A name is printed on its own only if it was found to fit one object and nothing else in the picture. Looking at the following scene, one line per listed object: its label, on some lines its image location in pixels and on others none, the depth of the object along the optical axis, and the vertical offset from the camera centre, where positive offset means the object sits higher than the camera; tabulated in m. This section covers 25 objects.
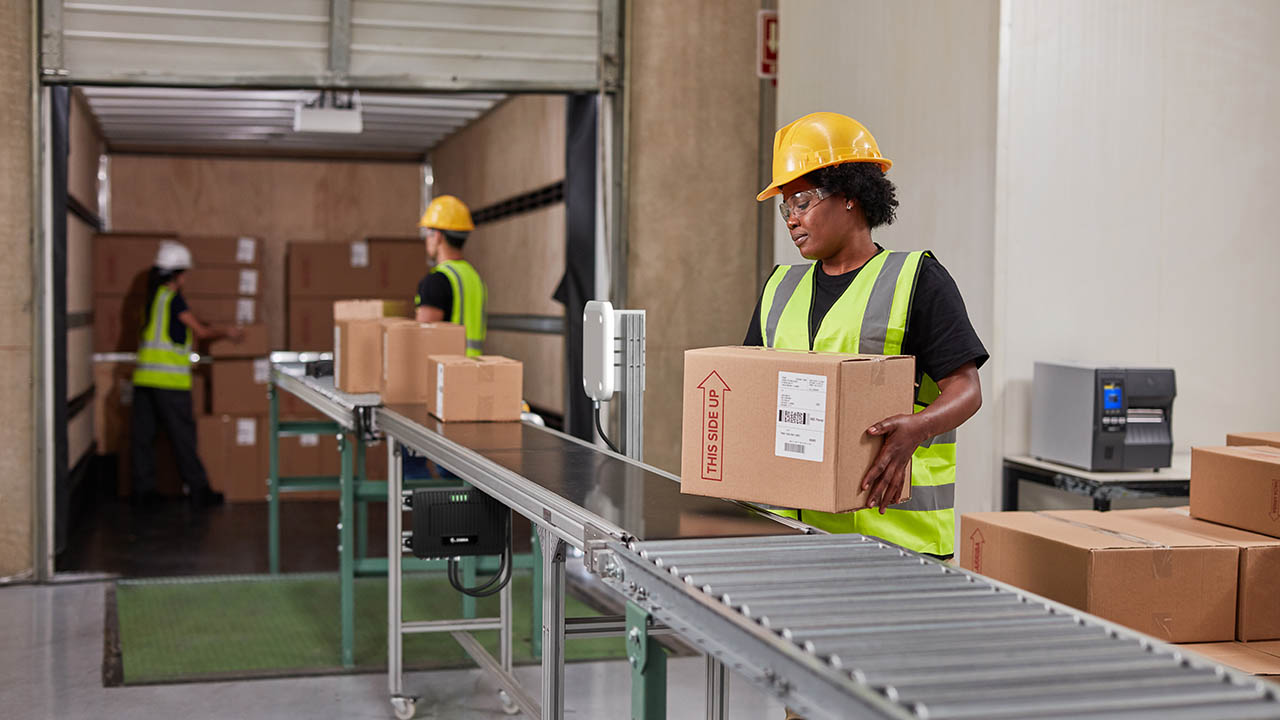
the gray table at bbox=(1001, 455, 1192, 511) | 3.80 -0.50
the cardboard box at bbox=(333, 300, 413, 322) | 6.57 +0.00
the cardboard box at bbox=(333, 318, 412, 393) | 4.91 -0.19
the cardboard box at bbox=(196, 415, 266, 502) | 8.74 -1.06
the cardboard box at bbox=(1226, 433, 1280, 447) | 2.98 -0.29
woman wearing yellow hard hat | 2.43 +0.02
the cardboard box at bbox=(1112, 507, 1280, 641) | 2.52 -0.55
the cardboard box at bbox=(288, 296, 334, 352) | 9.84 -0.12
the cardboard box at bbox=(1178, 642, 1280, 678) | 2.36 -0.65
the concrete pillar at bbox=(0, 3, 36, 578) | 5.66 +0.03
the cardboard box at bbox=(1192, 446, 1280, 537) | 2.64 -0.36
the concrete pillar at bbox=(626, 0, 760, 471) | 6.18 +0.66
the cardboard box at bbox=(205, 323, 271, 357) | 9.05 -0.29
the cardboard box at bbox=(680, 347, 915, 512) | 2.15 -0.18
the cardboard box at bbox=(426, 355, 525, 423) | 4.02 -0.26
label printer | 3.92 -0.31
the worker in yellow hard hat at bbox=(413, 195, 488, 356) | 5.89 +0.14
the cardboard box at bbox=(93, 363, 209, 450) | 9.24 -0.73
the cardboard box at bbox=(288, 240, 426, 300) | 9.85 +0.32
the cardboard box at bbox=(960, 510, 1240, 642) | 2.41 -0.51
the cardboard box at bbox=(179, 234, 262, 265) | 9.66 +0.44
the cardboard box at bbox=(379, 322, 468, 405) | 4.59 -0.19
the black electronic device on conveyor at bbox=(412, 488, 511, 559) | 3.87 -0.67
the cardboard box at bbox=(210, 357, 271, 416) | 8.88 -0.61
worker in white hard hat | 8.65 -0.53
